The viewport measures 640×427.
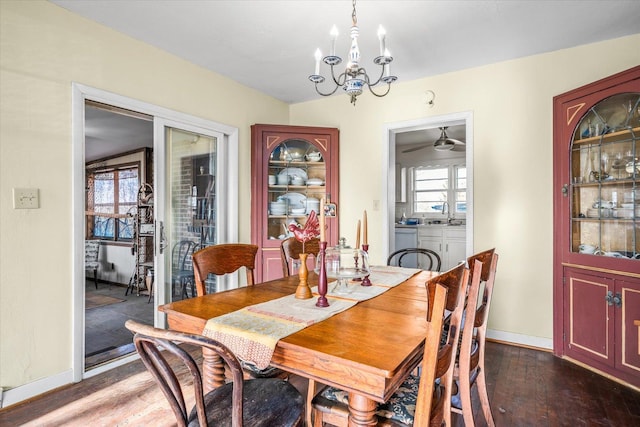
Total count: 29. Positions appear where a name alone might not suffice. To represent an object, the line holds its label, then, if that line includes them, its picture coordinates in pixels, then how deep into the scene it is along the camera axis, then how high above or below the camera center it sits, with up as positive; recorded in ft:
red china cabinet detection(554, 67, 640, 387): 7.90 -0.31
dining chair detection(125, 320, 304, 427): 2.87 -1.96
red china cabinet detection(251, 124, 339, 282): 12.39 +1.20
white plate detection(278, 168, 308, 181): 13.09 +1.57
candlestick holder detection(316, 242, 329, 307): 4.81 -0.93
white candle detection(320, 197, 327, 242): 4.76 -0.18
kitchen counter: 17.02 -0.64
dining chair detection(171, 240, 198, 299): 10.51 -1.60
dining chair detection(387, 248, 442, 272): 10.44 -2.21
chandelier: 5.95 +2.64
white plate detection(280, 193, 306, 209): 13.20 +0.55
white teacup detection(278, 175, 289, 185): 13.01 +1.28
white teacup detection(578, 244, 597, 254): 8.74 -0.93
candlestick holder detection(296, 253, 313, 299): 5.32 -1.10
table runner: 3.70 -1.32
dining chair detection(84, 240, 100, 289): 18.51 -2.28
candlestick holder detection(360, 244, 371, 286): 6.33 -1.25
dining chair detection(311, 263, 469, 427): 3.37 -2.04
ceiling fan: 15.87 +3.25
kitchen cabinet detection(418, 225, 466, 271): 16.71 -1.41
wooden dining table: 3.14 -1.35
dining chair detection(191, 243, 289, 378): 5.47 -0.92
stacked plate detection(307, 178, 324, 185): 13.26 +1.24
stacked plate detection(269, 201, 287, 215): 12.84 +0.20
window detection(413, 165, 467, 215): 19.71 +1.40
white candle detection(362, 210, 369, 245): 6.26 -0.36
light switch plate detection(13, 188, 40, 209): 7.04 +0.33
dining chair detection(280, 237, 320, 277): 7.83 -0.90
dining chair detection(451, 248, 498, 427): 4.68 -2.05
